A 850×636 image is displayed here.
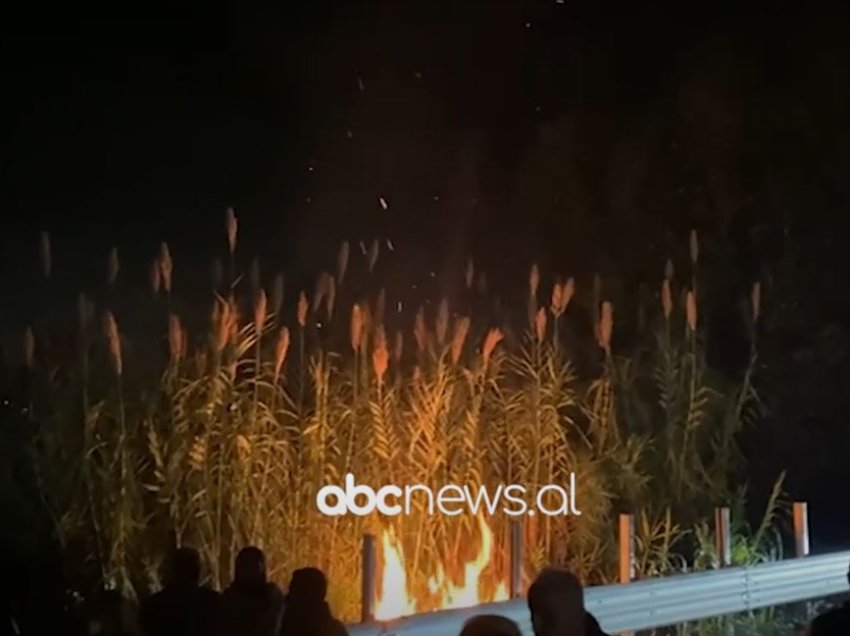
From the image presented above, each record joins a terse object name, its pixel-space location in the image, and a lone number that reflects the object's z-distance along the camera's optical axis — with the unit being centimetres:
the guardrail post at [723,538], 612
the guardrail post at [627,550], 566
